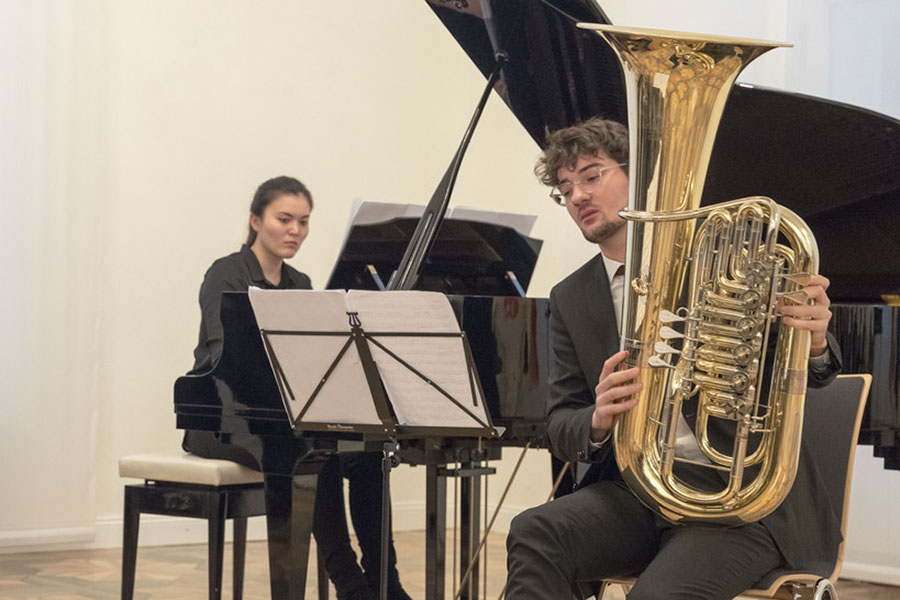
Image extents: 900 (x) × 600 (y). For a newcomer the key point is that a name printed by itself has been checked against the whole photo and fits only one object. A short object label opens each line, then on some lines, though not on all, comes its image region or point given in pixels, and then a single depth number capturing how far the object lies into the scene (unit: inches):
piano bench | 275.6
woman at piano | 288.4
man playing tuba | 165.2
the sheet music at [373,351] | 203.3
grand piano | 246.8
